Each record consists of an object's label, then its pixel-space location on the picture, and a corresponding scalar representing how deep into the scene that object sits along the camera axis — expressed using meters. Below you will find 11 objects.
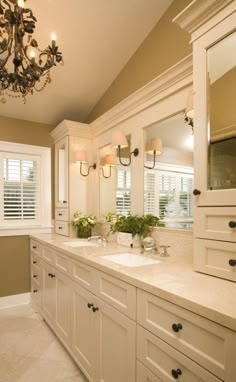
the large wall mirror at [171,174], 1.91
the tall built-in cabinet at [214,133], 1.22
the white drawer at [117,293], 1.27
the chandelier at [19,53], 1.48
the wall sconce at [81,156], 2.98
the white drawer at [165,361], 0.92
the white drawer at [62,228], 3.09
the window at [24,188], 3.20
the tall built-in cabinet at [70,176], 3.07
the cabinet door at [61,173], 3.14
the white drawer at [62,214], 3.10
